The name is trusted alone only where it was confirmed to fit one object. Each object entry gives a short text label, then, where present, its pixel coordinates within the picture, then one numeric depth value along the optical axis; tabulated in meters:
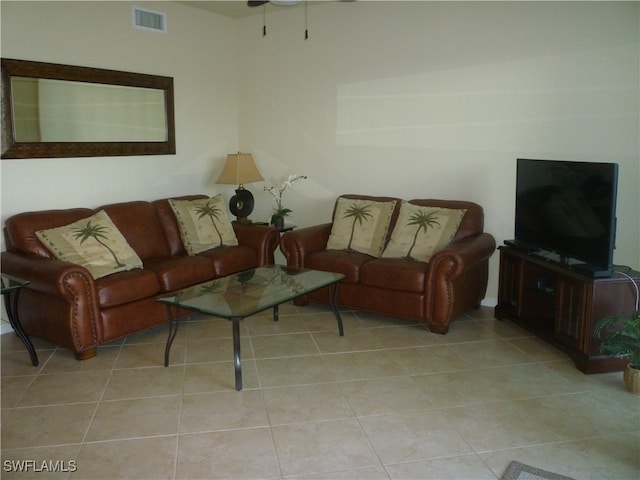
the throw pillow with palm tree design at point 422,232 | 4.09
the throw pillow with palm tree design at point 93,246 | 3.57
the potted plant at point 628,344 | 2.86
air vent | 4.54
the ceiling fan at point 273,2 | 3.13
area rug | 2.19
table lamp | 4.98
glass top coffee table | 2.98
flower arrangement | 4.97
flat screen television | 3.07
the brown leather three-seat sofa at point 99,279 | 3.31
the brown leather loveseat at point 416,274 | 3.76
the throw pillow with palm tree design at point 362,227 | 4.42
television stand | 3.10
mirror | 3.78
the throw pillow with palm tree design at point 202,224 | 4.45
